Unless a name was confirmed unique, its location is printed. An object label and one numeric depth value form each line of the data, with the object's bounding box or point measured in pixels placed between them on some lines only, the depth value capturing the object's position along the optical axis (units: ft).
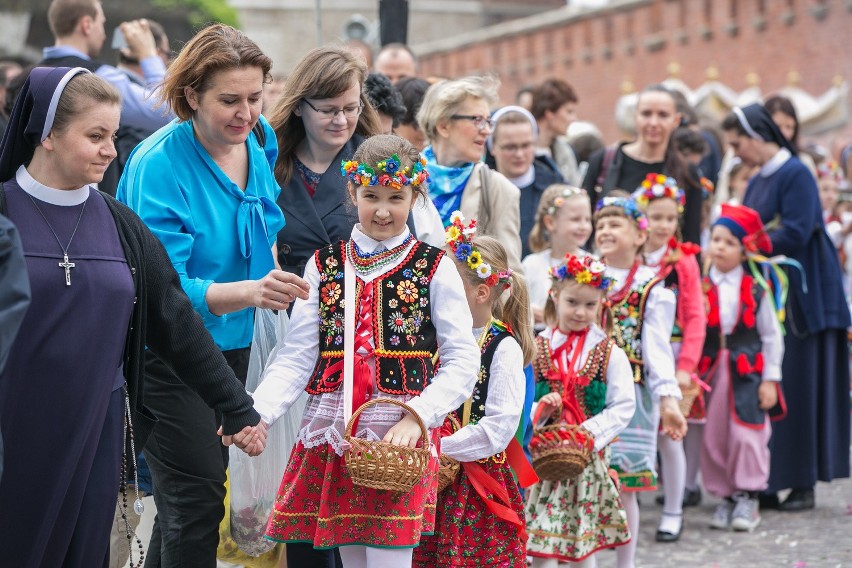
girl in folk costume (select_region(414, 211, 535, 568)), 25.67
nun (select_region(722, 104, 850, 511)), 43.02
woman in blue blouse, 23.66
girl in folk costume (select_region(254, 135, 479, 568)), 22.50
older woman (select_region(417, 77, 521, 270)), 32.31
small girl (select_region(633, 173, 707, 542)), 37.53
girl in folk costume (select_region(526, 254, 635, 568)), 30.12
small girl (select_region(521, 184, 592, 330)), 36.46
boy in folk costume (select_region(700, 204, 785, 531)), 41.18
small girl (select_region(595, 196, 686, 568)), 34.25
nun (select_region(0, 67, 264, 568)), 19.21
